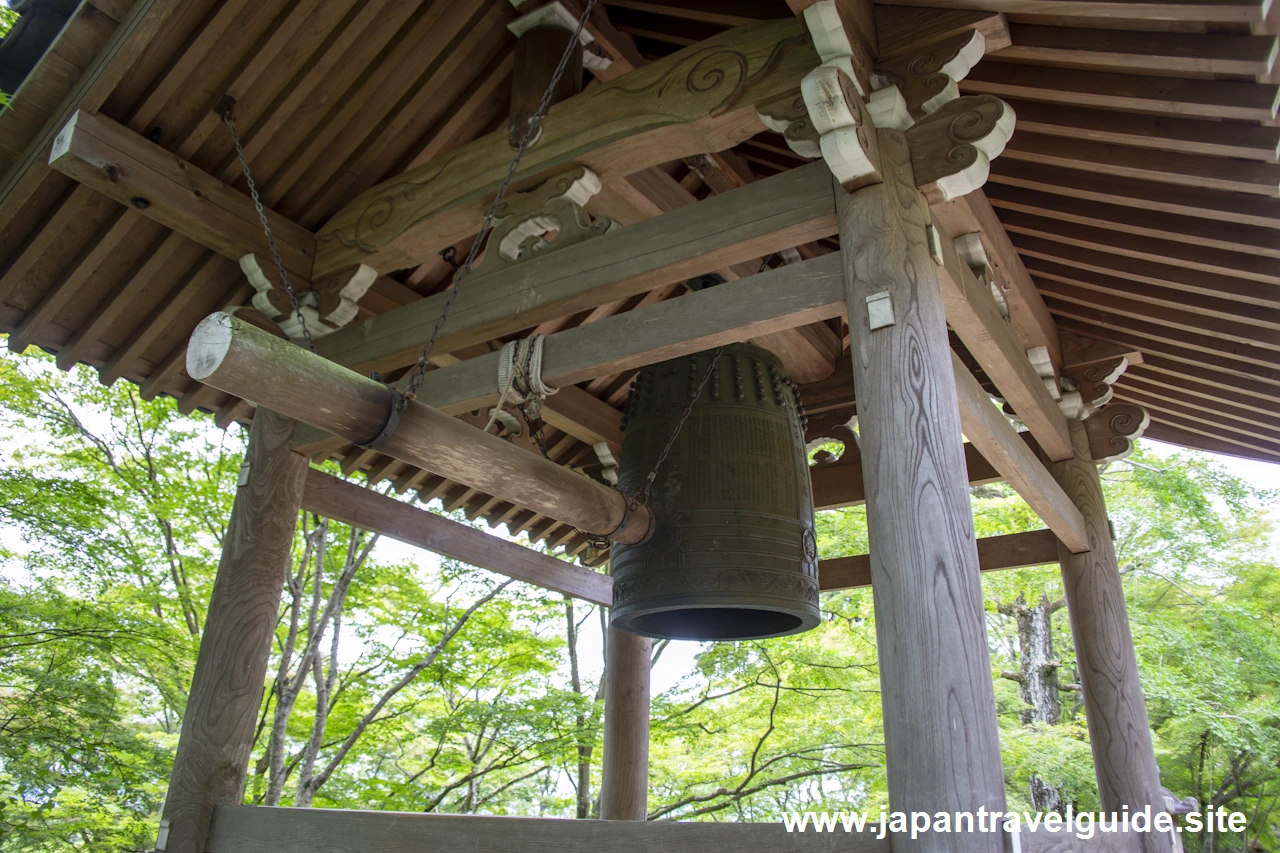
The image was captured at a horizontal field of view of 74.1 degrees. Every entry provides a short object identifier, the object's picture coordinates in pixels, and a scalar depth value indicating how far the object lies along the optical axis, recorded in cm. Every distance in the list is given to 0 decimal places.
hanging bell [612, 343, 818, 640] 317
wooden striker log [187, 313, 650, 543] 190
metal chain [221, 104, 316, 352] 327
